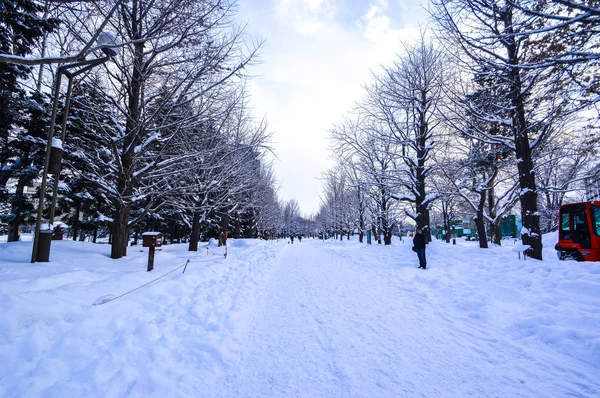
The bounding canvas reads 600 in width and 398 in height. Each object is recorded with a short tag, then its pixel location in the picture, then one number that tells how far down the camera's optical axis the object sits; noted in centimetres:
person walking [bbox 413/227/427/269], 917
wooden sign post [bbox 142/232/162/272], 696
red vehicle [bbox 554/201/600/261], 845
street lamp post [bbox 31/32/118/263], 565
